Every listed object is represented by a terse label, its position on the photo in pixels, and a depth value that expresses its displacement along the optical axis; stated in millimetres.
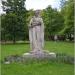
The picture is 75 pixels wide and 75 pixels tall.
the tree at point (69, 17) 18914
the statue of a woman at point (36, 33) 6837
